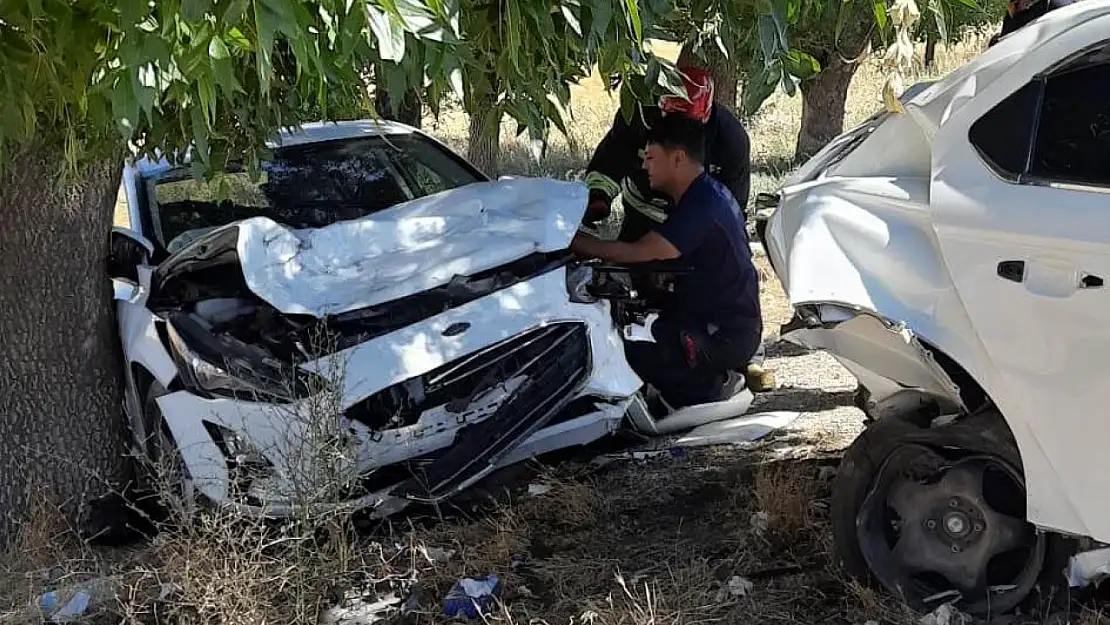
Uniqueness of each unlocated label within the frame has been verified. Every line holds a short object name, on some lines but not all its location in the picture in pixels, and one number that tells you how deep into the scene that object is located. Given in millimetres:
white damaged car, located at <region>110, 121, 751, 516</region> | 4195
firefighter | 6000
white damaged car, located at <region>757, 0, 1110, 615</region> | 3160
